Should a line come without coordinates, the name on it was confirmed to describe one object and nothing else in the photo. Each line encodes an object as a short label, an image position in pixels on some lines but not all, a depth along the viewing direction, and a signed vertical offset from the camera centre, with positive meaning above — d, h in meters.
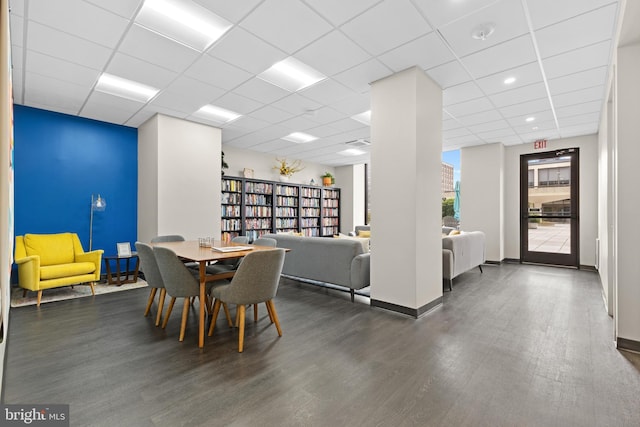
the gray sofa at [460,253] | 4.66 -0.68
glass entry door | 6.64 +0.14
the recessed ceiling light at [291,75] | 3.53 +1.71
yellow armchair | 3.94 -0.70
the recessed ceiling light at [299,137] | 6.38 +1.65
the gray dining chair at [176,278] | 2.79 -0.60
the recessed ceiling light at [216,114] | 4.90 +1.68
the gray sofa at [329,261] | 4.19 -0.72
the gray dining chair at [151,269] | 3.17 -0.60
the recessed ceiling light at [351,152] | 7.78 +1.62
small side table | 4.95 -1.06
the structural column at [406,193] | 3.54 +0.25
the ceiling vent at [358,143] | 6.87 +1.63
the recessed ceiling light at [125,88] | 3.87 +1.70
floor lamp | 5.26 +0.09
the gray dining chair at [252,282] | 2.65 -0.62
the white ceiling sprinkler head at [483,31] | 2.75 +1.69
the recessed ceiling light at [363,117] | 5.14 +1.68
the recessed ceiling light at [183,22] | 2.59 +1.75
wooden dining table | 2.70 -0.40
